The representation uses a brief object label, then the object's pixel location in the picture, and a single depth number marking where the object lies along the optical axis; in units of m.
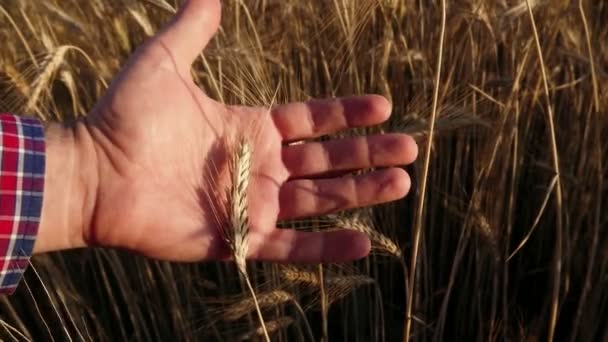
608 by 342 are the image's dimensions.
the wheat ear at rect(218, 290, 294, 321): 0.28
